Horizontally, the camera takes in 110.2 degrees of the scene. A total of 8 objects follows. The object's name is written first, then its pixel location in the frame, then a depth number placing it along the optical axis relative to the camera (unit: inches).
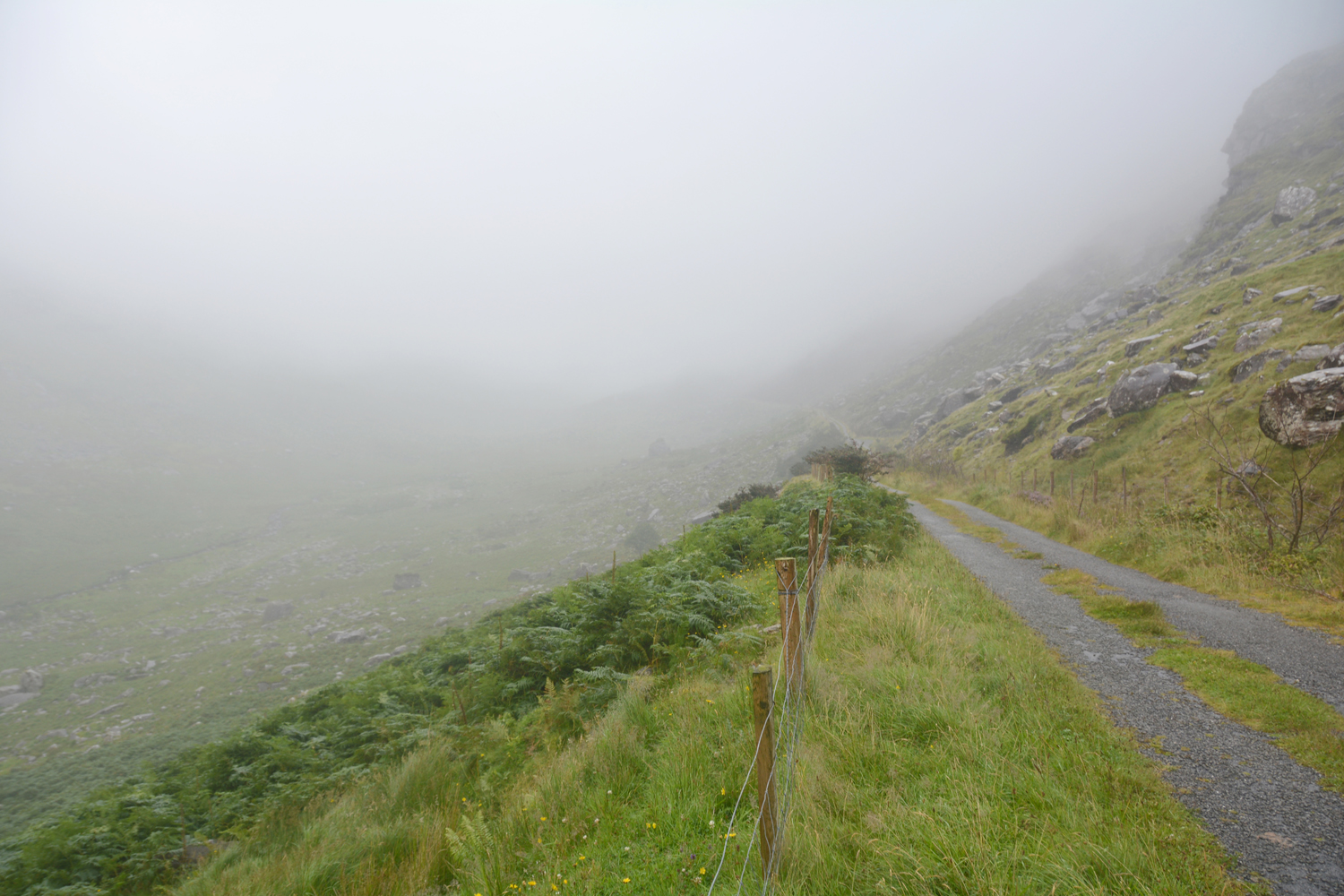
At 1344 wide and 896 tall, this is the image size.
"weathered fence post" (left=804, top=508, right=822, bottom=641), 226.5
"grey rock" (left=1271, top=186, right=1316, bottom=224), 2175.2
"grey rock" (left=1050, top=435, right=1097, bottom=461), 895.7
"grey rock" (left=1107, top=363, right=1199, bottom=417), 835.4
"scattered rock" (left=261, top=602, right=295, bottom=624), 1131.6
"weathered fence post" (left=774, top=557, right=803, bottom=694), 153.7
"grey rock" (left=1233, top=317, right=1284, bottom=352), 779.8
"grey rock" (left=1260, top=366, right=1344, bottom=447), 466.6
